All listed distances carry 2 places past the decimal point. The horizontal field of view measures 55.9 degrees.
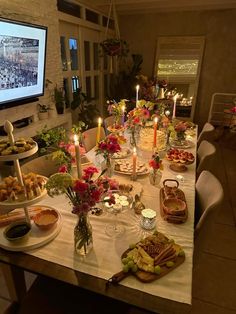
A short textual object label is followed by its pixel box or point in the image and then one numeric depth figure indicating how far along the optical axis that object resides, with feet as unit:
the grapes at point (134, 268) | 2.85
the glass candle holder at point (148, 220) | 3.57
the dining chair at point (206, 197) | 3.73
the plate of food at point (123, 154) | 6.07
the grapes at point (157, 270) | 2.83
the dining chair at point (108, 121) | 8.97
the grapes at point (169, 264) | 2.93
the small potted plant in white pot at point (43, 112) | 9.30
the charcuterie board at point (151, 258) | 2.83
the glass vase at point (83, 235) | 3.02
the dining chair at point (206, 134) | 7.82
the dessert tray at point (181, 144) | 6.92
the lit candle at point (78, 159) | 3.10
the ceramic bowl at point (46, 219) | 3.41
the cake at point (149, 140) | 6.53
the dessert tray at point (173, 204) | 3.73
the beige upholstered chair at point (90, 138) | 7.19
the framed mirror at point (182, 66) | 15.23
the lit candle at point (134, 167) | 4.71
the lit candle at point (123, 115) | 6.99
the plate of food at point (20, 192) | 3.04
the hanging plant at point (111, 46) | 11.56
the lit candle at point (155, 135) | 5.82
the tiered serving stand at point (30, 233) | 3.03
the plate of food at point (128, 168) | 5.16
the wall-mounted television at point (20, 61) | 6.89
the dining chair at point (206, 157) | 5.91
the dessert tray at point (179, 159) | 5.47
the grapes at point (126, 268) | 2.84
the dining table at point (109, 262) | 2.61
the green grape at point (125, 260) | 2.95
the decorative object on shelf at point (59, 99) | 10.13
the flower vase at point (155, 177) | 4.84
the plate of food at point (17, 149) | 3.03
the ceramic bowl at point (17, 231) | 3.16
